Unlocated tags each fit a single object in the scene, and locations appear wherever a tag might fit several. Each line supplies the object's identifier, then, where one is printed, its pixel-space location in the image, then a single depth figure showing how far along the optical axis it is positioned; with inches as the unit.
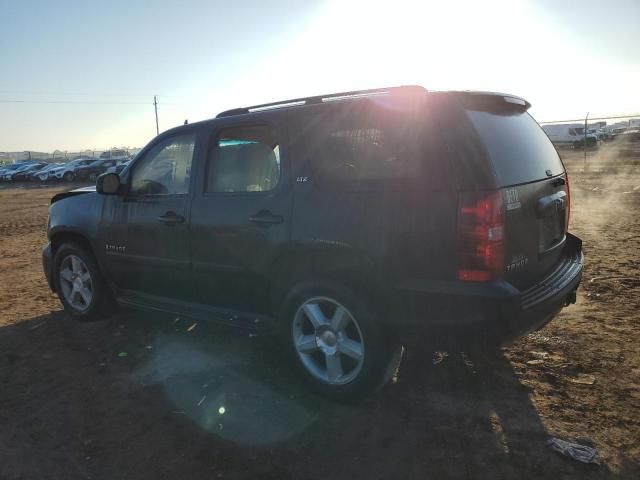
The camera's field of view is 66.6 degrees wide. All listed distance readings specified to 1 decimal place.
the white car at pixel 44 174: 1395.2
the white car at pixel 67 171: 1334.9
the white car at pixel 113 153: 2107.2
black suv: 104.3
